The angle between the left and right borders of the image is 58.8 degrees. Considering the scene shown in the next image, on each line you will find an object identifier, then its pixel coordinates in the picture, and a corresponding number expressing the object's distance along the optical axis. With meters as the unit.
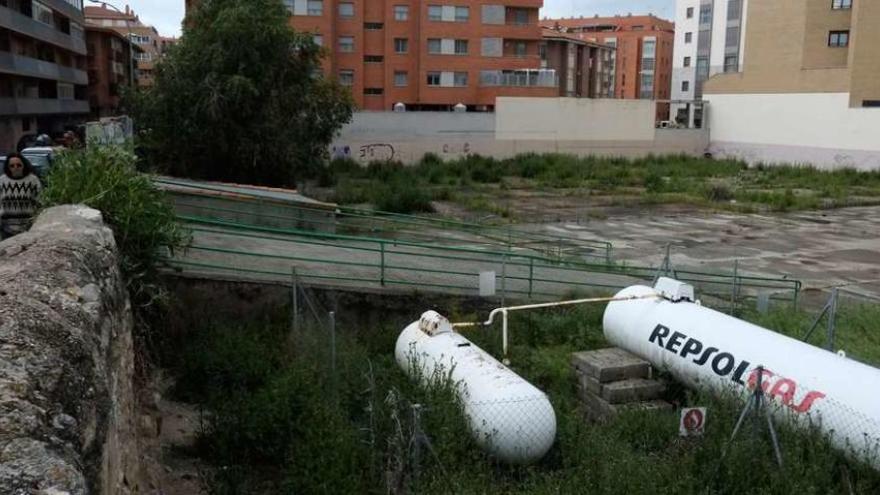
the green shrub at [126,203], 8.20
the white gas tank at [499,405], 7.23
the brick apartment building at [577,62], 78.50
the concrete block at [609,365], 8.91
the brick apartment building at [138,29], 110.50
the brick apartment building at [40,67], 44.97
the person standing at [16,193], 10.21
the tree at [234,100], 24.33
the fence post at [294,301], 10.14
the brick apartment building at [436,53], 55.19
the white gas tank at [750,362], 7.04
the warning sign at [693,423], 7.23
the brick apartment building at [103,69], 74.69
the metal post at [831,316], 9.45
